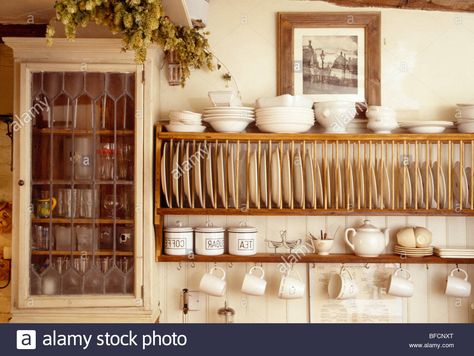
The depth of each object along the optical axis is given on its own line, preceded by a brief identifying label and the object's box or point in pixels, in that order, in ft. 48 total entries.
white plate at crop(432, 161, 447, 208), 7.93
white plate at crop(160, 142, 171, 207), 7.89
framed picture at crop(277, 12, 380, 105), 8.56
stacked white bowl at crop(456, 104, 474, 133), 8.00
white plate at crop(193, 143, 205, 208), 7.91
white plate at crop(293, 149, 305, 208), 7.98
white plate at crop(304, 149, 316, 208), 7.93
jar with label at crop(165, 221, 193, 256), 8.12
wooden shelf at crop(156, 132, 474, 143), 7.85
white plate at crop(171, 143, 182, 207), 7.93
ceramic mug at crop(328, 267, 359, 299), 8.09
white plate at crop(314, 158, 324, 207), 7.99
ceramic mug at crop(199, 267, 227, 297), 8.08
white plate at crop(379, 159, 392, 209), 7.92
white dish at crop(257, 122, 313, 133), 7.89
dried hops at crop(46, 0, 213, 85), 6.24
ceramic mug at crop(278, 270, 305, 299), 8.02
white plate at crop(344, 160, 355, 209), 7.93
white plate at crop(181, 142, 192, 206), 7.93
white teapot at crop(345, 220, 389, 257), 8.00
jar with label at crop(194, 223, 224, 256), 8.09
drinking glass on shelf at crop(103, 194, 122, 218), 7.73
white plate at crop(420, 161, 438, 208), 7.92
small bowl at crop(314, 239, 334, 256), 8.10
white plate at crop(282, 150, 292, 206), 7.97
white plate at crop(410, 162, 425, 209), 7.88
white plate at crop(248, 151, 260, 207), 7.95
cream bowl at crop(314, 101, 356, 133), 7.94
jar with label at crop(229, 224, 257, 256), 8.10
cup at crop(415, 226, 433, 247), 8.11
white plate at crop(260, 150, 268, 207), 7.95
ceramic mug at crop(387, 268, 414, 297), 8.08
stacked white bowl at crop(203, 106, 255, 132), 7.95
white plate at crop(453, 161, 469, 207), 7.89
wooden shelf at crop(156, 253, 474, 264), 7.97
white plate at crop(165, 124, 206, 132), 8.00
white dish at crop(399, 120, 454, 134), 7.95
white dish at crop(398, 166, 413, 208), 7.93
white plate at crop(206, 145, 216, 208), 7.91
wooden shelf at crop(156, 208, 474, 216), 7.86
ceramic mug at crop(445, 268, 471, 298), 8.07
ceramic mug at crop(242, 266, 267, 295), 8.07
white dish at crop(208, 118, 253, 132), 7.98
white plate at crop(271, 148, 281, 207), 7.88
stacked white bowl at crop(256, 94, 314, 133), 7.87
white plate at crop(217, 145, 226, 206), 7.92
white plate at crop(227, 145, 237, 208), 7.93
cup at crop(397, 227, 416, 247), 8.12
